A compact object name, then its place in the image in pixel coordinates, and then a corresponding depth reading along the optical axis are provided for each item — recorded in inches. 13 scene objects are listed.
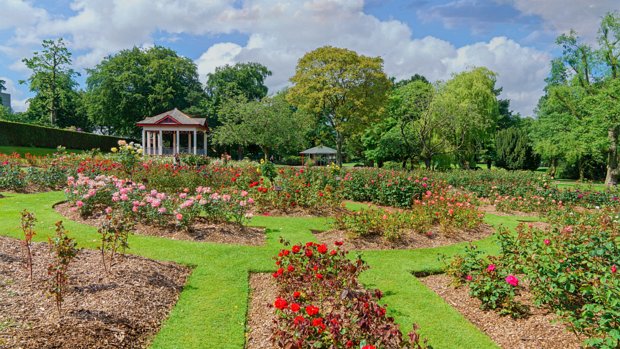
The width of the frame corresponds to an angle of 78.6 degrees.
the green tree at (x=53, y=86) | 1402.6
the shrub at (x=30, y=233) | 164.4
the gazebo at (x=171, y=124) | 1286.9
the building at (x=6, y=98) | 3810.5
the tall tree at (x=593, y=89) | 901.2
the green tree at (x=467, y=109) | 1020.5
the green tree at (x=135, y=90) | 1582.2
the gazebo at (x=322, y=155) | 1544.0
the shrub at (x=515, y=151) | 1491.1
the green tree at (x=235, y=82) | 1715.1
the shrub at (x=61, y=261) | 138.3
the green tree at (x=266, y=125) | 1238.9
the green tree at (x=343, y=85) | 1071.6
